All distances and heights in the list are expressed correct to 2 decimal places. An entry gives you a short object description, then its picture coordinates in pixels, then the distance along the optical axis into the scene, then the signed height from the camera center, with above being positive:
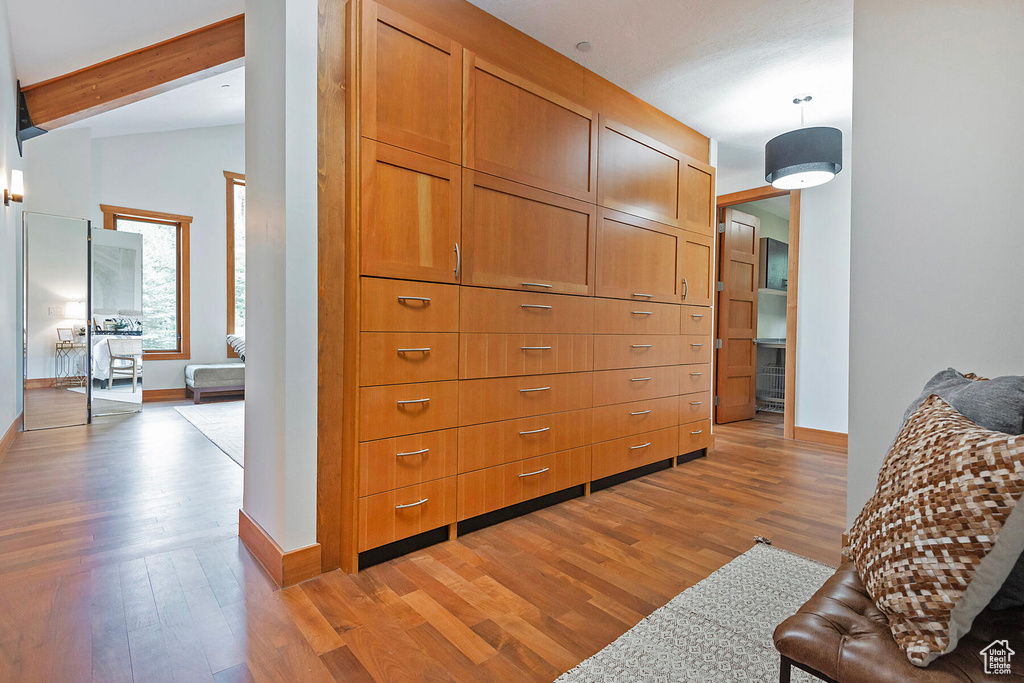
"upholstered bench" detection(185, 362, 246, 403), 5.84 -0.59
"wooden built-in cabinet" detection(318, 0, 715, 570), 1.89 +0.21
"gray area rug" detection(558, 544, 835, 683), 1.34 -0.93
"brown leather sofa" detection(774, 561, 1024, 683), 0.76 -0.52
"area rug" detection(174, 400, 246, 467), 3.79 -0.89
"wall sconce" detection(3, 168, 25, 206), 3.74 +1.11
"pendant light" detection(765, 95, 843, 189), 3.08 +1.16
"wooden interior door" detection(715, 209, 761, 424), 5.14 +0.19
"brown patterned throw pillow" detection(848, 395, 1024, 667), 0.75 -0.33
